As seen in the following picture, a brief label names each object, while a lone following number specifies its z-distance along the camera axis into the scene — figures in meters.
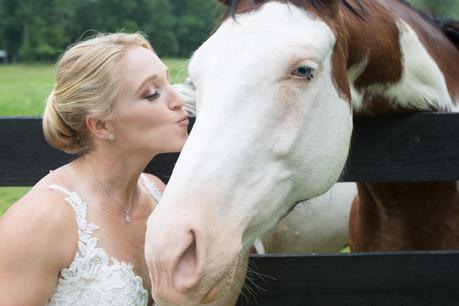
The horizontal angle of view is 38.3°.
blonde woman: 2.07
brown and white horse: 1.73
